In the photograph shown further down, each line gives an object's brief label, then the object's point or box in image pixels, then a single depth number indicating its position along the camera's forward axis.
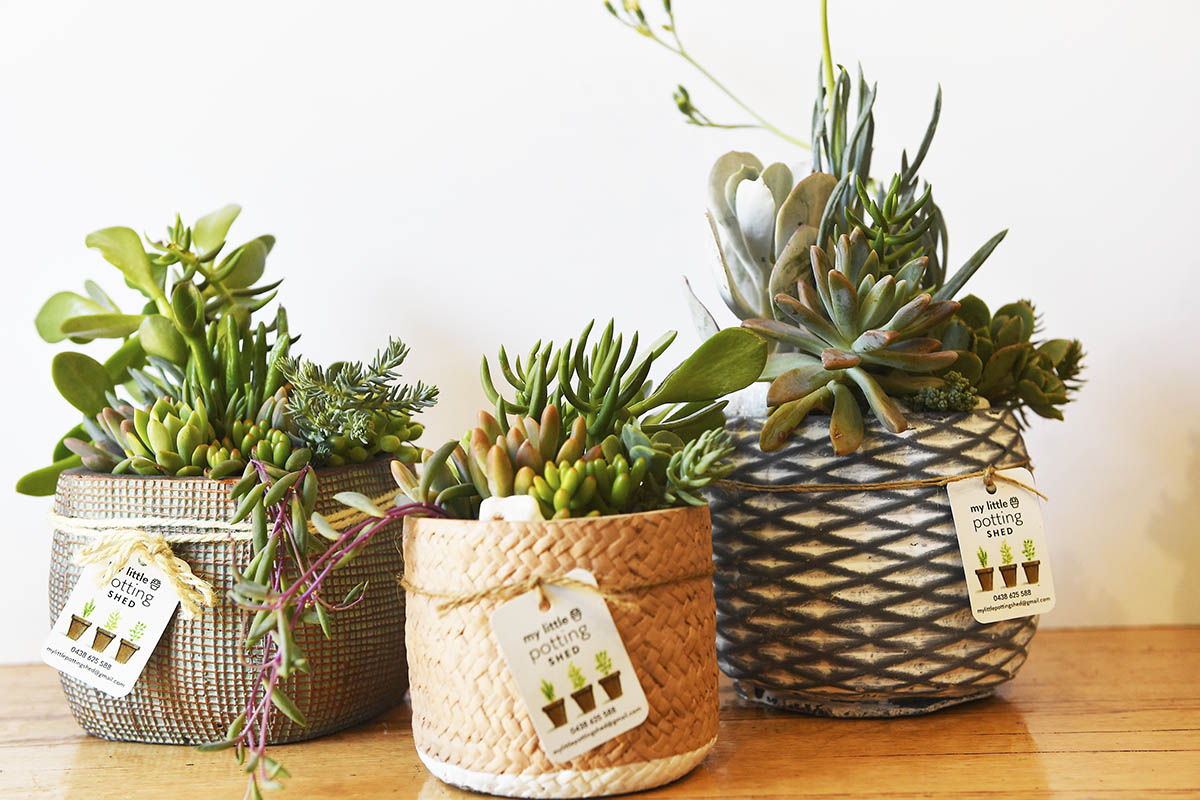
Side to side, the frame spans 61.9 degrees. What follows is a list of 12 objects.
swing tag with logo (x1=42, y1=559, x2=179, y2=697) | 0.74
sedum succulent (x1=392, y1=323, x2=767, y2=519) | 0.65
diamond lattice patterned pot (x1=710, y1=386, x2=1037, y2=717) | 0.75
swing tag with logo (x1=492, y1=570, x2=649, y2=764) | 0.61
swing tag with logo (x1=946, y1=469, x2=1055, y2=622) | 0.75
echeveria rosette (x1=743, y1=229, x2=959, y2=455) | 0.73
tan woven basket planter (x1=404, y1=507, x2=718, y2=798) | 0.62
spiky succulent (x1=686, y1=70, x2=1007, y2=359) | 0.78
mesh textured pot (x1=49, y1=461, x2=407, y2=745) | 0.74
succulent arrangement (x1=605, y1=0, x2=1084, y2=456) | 0.74
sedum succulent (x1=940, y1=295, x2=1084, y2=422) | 0.82
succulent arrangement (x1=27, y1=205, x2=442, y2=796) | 0.69
